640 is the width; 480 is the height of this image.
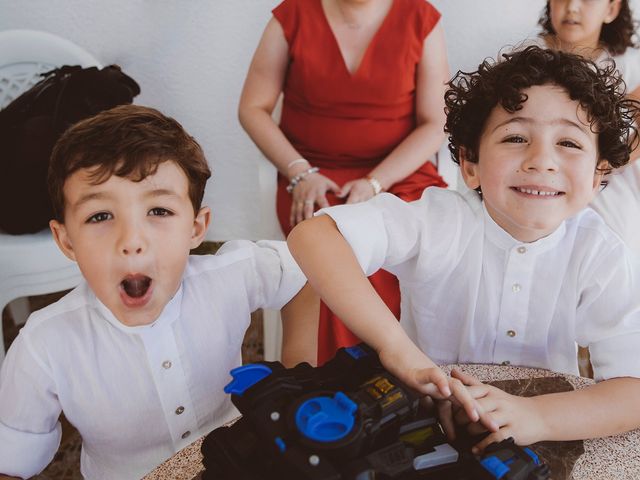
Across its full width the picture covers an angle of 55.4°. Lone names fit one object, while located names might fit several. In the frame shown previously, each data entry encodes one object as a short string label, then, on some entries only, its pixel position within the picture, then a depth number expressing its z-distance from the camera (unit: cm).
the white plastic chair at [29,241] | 158
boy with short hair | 90
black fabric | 160
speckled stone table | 74
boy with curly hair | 93
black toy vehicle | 56
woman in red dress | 169
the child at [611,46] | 170
